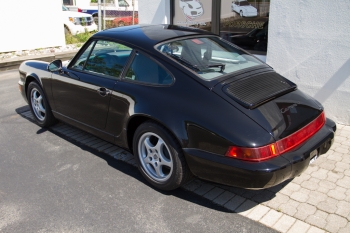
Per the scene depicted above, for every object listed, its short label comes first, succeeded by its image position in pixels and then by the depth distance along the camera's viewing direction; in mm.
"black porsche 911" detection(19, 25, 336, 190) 2992
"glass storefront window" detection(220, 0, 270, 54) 6391
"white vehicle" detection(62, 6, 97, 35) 14992
